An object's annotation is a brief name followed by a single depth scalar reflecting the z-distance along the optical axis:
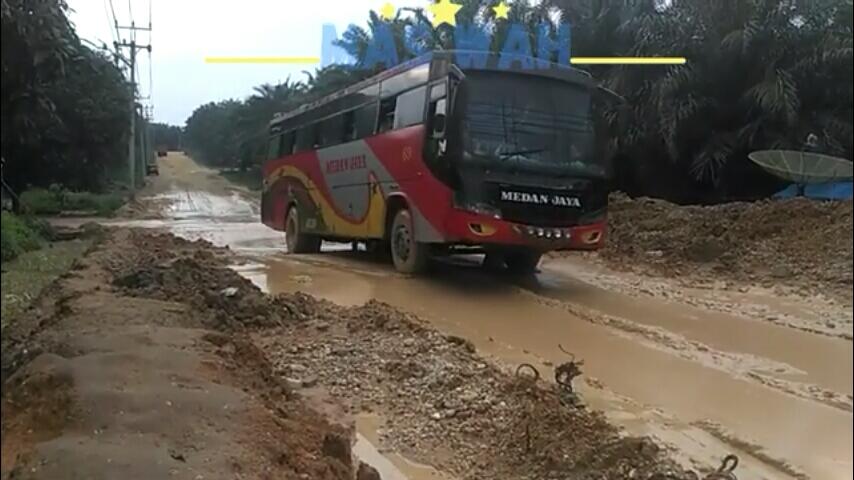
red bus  7.02
